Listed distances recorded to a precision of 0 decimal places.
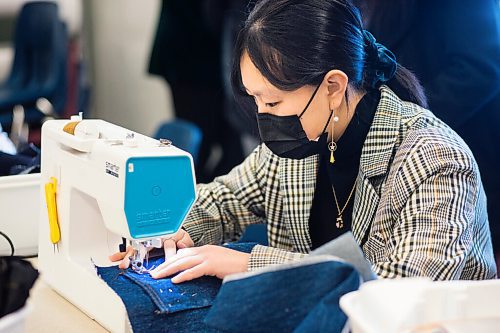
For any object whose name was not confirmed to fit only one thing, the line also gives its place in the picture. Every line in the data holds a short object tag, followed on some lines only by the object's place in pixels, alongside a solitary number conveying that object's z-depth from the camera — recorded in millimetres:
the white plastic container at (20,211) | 1949
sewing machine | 1625
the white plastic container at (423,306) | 1337
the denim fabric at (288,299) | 1448
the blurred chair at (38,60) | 4520
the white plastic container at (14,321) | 1355
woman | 1698
